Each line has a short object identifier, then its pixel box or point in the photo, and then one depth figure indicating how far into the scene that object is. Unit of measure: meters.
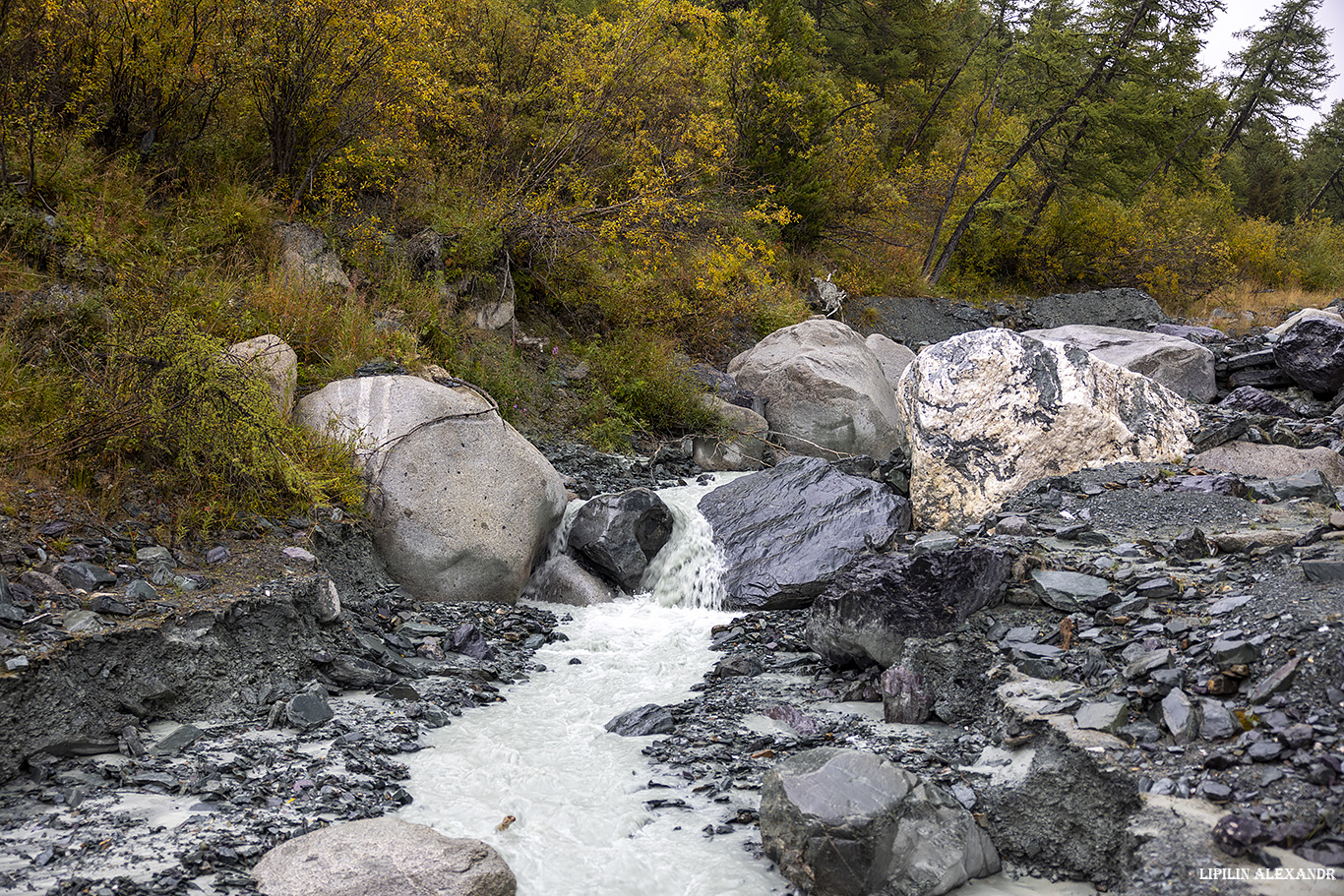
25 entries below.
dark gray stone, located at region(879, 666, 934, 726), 4.50
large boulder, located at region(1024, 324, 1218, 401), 12.52
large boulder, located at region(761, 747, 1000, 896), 3.20
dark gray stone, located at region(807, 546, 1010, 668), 4.89
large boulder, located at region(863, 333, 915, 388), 13.62
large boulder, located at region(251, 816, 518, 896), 3.03
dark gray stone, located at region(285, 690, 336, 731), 4.50
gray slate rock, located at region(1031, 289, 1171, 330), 20.05
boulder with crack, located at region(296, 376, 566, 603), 6.66
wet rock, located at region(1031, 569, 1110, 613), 4.57
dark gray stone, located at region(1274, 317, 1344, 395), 10.88
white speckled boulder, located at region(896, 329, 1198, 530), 7.40
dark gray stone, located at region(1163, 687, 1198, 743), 3.35
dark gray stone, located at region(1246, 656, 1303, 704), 3.32
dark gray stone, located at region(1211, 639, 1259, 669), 3.56
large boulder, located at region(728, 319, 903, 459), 11.12
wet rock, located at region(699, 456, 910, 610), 7.09
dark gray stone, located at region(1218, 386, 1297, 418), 10.75
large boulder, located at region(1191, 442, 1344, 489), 6.92
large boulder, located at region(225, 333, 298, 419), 6.55
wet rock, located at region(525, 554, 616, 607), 7.21
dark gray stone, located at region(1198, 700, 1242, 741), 3.27
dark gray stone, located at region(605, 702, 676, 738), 4.78
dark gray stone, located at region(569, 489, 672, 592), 7.46
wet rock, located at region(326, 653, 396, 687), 5.11
